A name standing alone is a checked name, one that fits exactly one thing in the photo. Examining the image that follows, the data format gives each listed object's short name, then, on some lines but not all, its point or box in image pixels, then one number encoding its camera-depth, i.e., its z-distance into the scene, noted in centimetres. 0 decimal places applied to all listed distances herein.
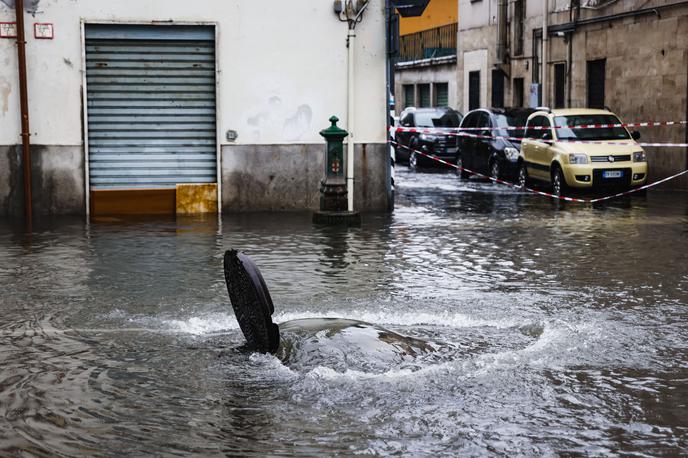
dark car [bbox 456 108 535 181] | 2381
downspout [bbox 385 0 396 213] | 1694
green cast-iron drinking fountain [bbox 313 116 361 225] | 1542
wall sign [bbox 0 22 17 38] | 1605
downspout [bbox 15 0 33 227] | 1586
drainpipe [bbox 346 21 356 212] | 1684
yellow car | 2011
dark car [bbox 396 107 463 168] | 3028
